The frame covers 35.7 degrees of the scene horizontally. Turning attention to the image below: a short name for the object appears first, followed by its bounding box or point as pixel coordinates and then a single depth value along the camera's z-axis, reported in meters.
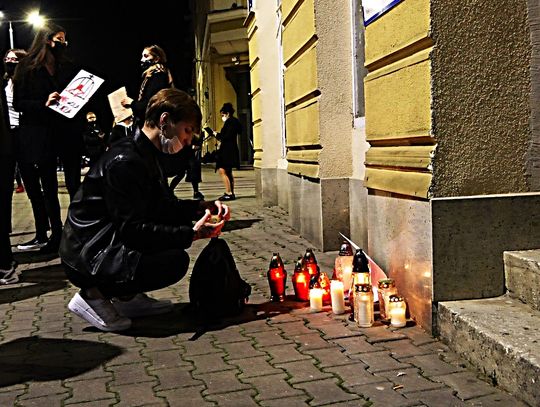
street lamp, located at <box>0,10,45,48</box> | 37.05
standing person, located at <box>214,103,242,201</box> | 14.76
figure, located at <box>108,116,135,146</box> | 9.26
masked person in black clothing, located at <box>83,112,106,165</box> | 20.72
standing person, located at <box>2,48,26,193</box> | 8.60
